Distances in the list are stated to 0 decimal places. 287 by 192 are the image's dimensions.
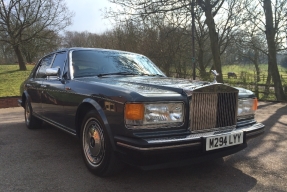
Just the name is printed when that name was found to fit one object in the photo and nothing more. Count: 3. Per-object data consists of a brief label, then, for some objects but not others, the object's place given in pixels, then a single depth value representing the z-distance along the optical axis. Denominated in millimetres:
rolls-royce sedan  2719
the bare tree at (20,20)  23375
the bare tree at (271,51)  12726
